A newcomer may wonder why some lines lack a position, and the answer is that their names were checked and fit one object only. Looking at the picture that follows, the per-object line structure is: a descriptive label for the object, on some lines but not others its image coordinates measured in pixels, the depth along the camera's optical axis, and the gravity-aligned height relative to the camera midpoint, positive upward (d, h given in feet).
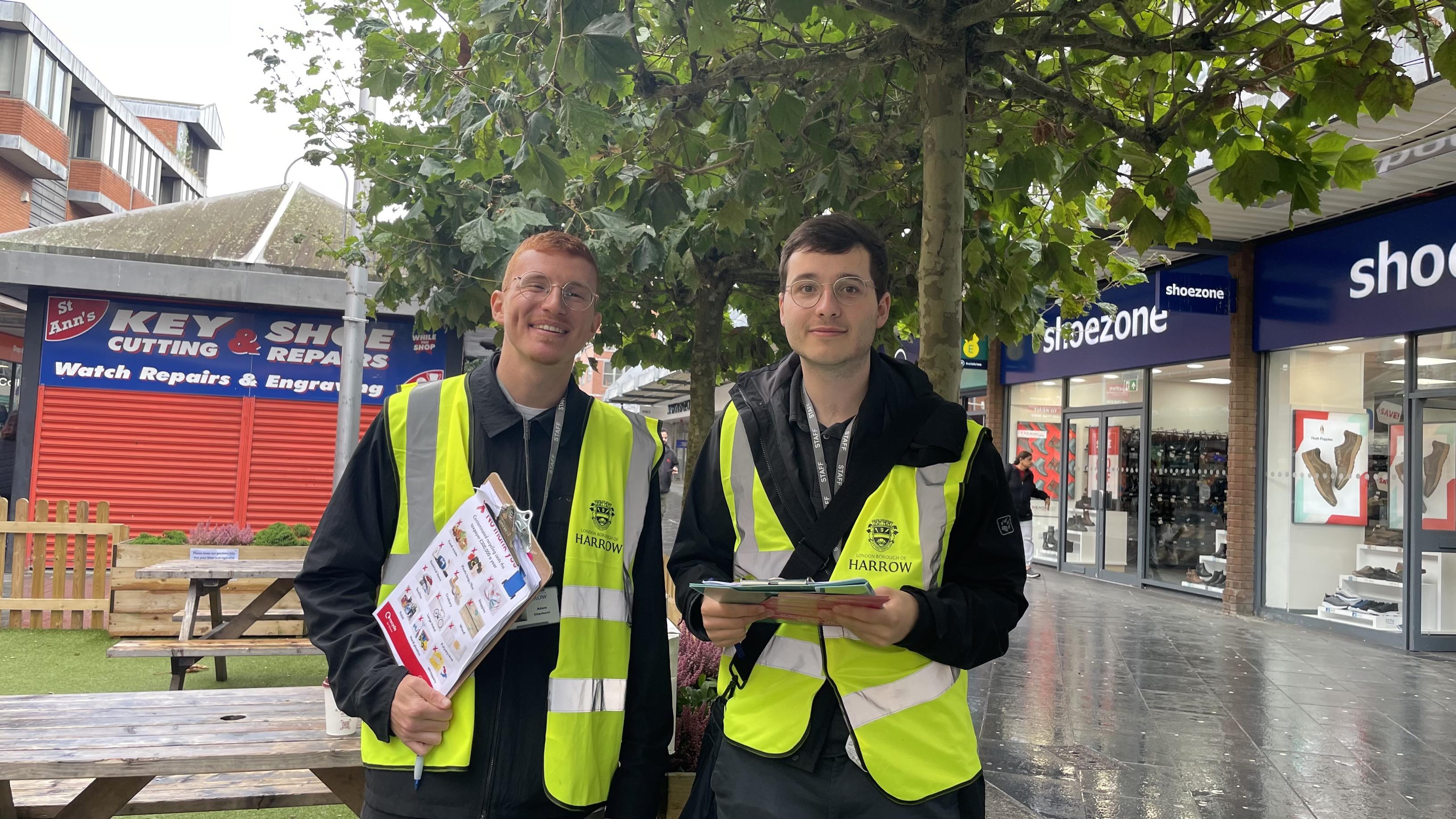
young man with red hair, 7.30 -0.95
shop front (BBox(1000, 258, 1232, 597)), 46.91 +2.52
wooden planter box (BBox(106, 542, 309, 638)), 30.27 -4.52
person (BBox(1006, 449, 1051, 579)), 47.61 -0.30
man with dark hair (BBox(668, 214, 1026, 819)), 7.27 -0.65
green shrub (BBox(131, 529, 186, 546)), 33.12 -3.06
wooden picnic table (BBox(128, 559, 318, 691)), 24.27 -3.55
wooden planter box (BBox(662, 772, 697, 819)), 12.17 -3.88
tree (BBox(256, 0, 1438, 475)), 11.07 +4.57
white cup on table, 11.44 -3.03
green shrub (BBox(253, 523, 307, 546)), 33.12 -2.83
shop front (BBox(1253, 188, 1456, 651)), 35.35 +2.50
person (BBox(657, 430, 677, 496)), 102.94 -0.61
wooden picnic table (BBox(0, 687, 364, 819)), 10.63 -3.30
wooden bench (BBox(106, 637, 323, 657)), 22.61 -4.60
